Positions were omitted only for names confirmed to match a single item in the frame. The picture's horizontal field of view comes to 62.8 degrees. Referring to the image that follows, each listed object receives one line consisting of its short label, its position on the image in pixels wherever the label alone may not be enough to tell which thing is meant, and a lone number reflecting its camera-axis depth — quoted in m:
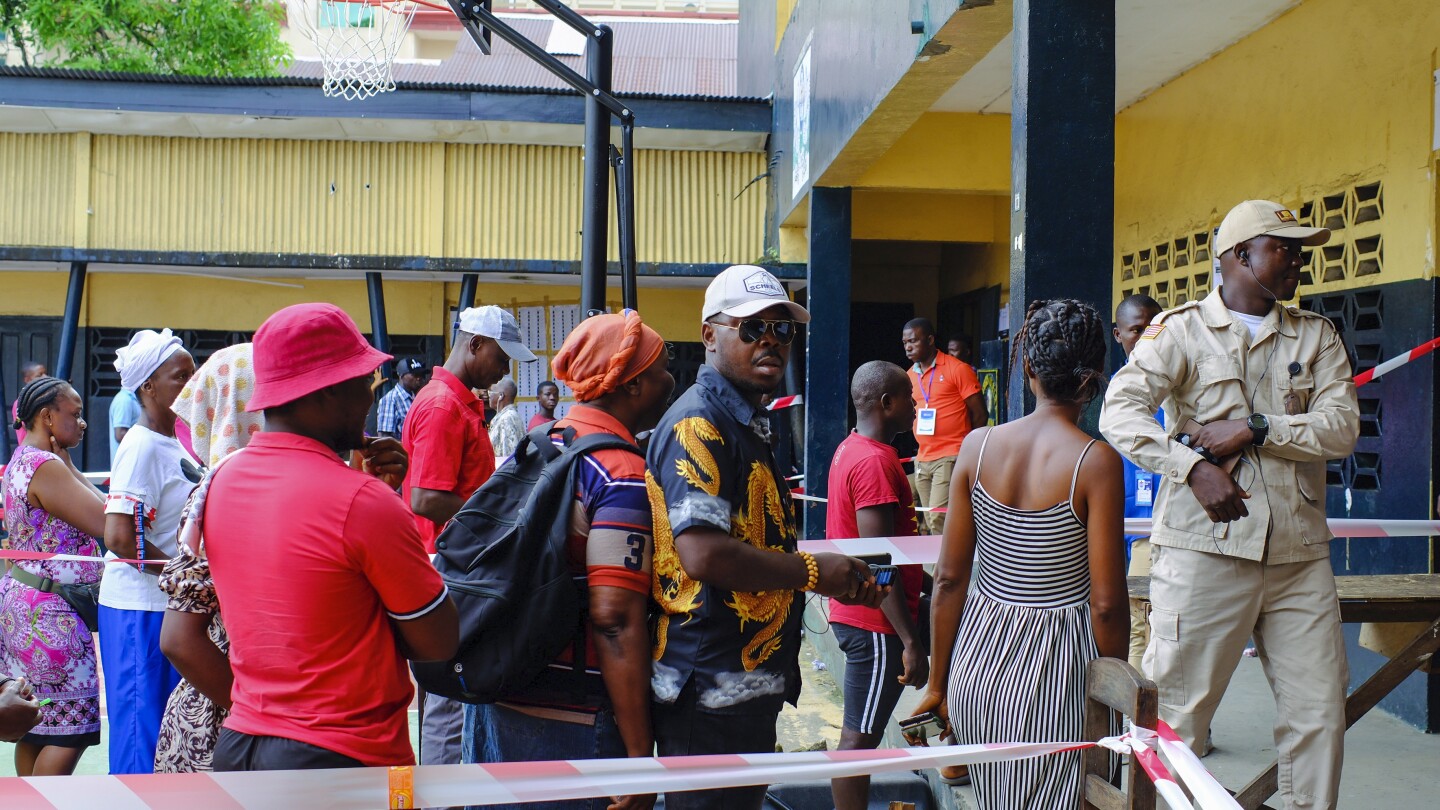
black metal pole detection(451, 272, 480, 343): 12.51
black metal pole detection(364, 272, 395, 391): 12.57
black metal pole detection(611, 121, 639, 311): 6.38
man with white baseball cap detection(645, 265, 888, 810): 2.78
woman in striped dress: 3.01
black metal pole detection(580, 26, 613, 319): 6.07
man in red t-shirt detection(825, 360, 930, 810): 4.24
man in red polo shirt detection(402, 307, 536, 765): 4.52
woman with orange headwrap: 2.80
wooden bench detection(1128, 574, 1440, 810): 4.21
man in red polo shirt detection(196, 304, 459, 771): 2.38
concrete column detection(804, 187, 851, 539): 10.28
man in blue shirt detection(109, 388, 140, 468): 9.97
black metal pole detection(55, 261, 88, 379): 12.27
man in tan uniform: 3.59
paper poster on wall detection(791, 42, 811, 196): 10.40
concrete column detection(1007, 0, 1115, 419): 4.43
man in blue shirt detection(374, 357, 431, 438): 10.13
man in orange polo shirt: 9.99
